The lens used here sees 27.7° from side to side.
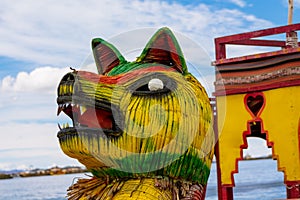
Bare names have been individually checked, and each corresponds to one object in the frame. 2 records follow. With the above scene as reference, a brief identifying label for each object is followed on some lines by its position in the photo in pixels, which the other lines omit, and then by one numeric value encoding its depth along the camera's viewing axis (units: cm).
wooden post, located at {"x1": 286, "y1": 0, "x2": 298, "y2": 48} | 538
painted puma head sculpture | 327
